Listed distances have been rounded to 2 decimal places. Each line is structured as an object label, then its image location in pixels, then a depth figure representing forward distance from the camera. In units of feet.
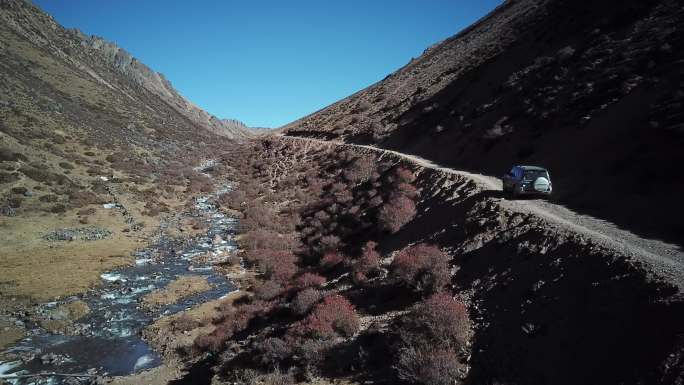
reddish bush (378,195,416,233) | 72.28
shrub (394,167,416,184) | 89.05
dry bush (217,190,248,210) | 133.39
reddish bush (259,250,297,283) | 71.97
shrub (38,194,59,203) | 95.30
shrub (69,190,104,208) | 99.94
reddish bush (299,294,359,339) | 41.91
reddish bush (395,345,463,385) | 30.37
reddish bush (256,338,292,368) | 41.09
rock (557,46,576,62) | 105.40
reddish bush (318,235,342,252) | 78.33
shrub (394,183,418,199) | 81.05
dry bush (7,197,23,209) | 88.43
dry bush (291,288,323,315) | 50.90
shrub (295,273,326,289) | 62.06
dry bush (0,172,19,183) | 95.66
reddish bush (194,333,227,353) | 49.90
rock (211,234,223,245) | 96.79
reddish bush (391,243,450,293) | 44.70
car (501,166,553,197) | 57.47
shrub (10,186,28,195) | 93.45
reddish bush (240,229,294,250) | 91.05
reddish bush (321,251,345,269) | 69.03
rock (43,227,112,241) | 83.05
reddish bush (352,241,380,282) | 56.18
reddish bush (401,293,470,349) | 34.45
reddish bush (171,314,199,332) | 55.98
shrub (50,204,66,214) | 92.43
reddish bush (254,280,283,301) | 63.31
